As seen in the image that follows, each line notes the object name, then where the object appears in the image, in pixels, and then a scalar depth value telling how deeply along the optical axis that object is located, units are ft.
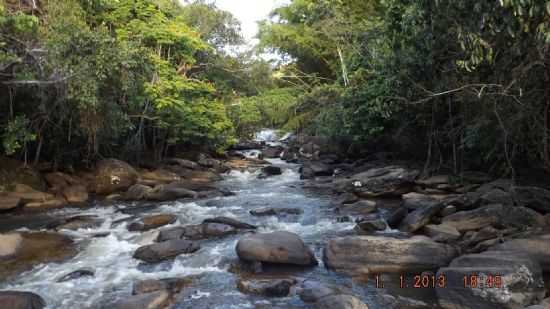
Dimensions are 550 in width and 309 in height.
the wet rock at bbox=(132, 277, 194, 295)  19.22
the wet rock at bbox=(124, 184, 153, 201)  40.83
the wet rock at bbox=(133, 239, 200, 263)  23.61
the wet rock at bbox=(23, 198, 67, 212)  35.86
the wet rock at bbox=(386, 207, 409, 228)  27.99
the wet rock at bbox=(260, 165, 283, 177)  57.62
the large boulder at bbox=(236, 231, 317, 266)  21.95
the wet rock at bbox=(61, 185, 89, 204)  39.60
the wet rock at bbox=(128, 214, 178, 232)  29.89
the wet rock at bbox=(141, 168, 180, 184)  49.49
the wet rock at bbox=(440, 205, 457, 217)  27.53
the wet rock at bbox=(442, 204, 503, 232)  24.81
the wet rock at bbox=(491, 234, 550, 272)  18.82
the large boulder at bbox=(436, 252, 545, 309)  15.87
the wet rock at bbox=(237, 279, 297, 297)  18.76
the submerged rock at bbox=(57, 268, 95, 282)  20.97
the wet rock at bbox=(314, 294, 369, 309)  16.37
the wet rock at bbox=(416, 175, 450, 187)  35.86
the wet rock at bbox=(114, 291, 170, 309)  17.31
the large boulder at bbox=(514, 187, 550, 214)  26.02
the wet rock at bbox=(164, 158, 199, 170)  59.72
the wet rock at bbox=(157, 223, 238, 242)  27.24
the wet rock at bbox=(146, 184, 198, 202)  40.43
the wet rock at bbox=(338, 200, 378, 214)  33.04
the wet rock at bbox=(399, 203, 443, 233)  26.63
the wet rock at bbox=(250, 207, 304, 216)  33.65
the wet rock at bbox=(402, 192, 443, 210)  30.48
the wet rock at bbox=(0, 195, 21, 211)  34.19
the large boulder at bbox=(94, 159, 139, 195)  43.60
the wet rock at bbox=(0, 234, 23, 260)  24.03
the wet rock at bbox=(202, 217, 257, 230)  29.48
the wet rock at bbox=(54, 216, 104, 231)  30.17
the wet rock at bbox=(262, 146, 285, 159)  82.04
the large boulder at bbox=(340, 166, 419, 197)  38.29
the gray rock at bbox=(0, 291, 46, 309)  17.16
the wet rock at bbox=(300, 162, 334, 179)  54.44
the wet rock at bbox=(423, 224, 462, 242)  23.95
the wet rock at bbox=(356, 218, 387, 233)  27.68
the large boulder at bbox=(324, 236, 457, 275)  20.52
